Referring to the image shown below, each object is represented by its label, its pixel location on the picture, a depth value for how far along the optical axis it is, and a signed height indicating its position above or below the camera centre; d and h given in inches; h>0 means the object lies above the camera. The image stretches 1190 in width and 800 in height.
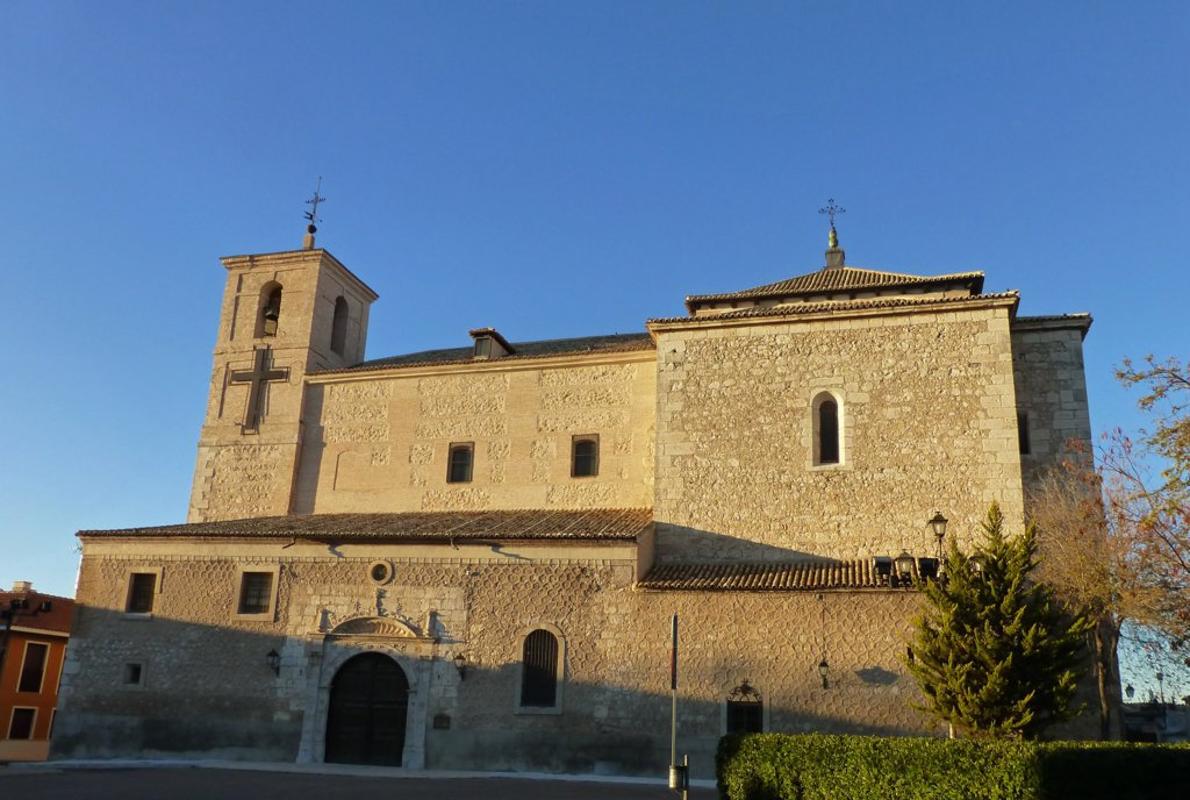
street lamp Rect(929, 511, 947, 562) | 581.6 +93.0
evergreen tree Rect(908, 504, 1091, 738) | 549.6 +22.5
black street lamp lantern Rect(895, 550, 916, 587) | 575.2 +68.6
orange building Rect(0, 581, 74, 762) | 1216.8 -33.9
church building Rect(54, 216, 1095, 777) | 662.5 +76.7
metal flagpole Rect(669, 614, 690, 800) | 496.7 -45.7
